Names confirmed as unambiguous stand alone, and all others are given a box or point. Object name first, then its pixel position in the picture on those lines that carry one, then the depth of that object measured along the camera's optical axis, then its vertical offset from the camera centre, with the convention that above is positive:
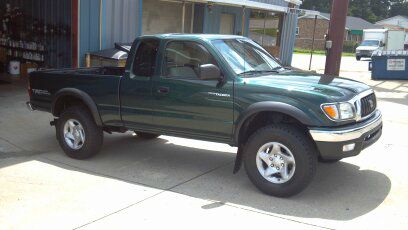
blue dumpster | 18.64 -1.10
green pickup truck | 4.86 -0.91
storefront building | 11.74 +0.00
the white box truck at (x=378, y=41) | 30.88 -0.23
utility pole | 12.85 +0.03
